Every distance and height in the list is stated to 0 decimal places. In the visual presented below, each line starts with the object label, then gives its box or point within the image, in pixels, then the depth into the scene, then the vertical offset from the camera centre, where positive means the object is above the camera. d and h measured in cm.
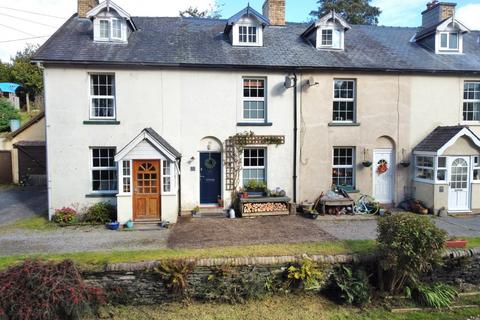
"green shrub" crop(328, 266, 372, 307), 846 -369
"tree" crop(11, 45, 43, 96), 3719 +867
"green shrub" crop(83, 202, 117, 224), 1302 -260
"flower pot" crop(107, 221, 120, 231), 1217 -288
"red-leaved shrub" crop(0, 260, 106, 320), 701 -318
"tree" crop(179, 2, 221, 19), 3994 +1699
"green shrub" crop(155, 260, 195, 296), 817 -317
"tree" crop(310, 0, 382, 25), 3703 +1610
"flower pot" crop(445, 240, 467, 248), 961 -289
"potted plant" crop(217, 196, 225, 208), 1450 -240
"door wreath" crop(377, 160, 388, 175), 1538 -91
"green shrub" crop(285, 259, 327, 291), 858 -341
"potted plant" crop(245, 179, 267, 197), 1424 -175
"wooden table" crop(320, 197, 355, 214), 1423 -239
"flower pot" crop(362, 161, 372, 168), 1496 -74
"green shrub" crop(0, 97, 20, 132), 2577 +296
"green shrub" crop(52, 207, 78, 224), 1289 -266
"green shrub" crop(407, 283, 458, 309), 854 -401
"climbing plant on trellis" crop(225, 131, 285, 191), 1432 +0
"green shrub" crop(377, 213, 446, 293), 809 -246
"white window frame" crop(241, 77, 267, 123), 1459 +223
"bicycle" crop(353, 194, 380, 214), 1460 -263
